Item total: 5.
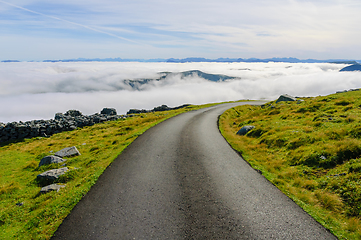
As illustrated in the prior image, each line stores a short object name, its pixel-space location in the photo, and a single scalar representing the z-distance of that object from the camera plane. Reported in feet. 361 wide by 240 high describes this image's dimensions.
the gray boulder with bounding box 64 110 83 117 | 234.99
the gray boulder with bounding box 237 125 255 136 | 76.63
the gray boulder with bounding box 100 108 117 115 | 264.39
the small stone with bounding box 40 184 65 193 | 39.58
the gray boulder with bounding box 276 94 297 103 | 151.23
